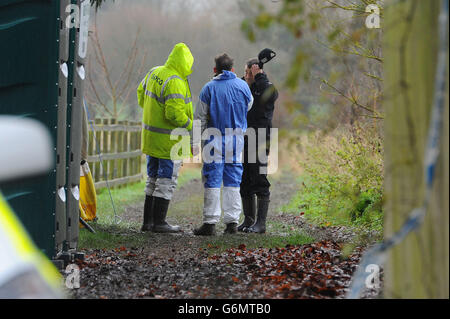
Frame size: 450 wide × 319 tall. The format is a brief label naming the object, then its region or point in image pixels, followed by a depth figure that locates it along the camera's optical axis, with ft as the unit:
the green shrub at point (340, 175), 58.75
